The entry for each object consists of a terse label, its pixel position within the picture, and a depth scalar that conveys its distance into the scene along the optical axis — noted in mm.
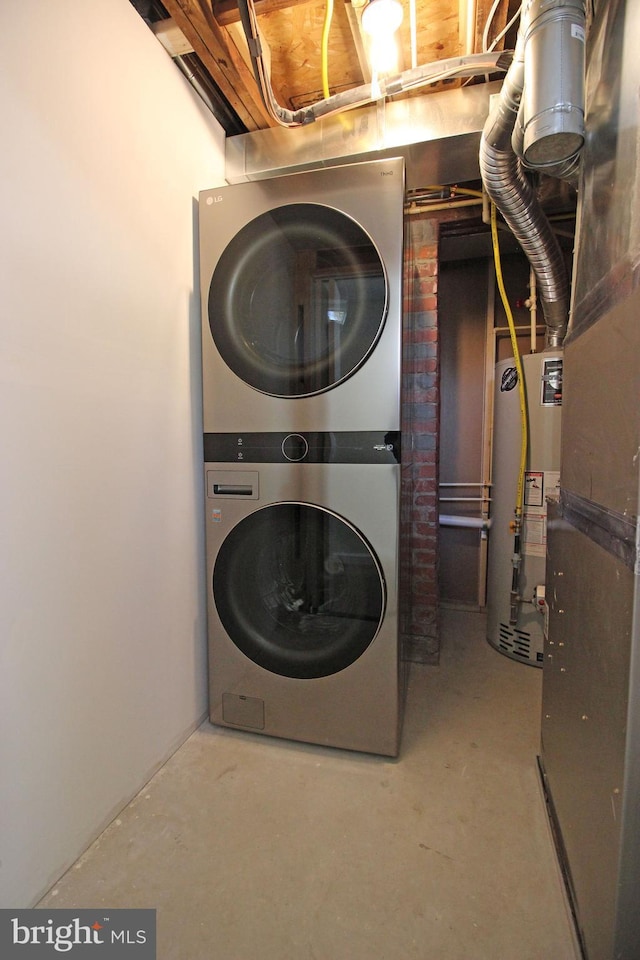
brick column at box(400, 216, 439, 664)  1990
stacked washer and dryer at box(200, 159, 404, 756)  1295
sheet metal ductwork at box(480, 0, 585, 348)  859
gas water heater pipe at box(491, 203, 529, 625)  2004
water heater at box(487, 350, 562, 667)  1963
